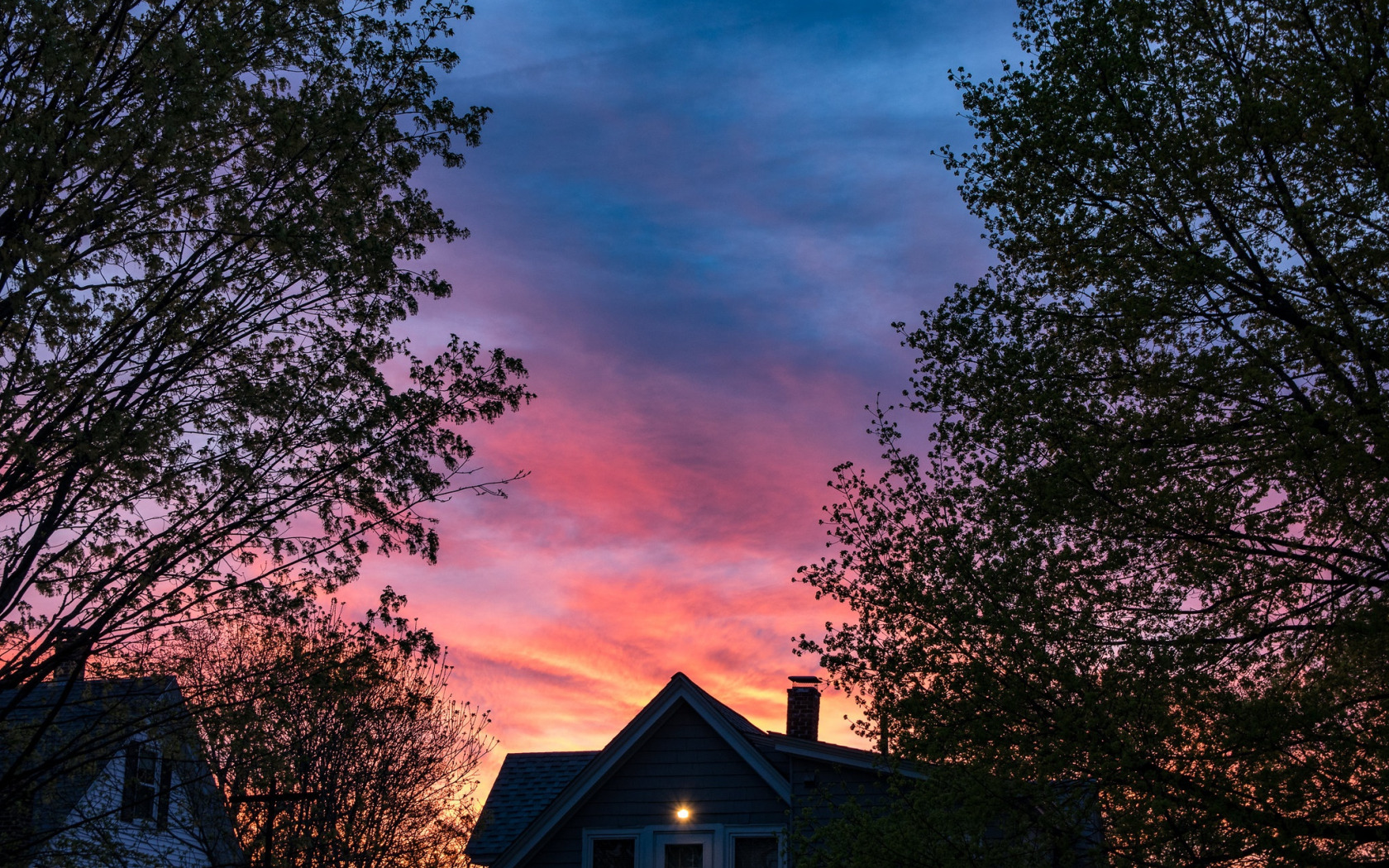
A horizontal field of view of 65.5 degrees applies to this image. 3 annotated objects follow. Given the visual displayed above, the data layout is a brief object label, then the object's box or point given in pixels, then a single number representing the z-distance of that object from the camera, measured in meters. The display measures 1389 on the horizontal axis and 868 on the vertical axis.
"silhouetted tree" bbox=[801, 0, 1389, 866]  8.88
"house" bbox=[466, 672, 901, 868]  19.61
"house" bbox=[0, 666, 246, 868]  8.61
